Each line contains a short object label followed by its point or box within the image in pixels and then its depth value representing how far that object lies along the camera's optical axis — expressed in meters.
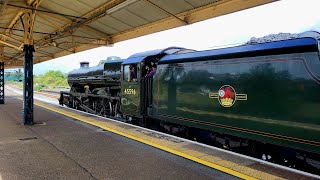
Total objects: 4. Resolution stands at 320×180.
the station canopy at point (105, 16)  6.57
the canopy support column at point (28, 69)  8.44
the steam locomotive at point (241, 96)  4.08
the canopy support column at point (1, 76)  16.00
